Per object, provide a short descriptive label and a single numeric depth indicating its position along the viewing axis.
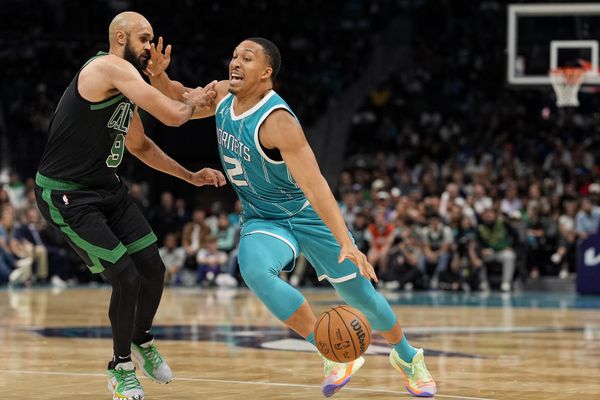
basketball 8.91
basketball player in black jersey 9.18
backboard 26.97
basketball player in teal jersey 9.01
